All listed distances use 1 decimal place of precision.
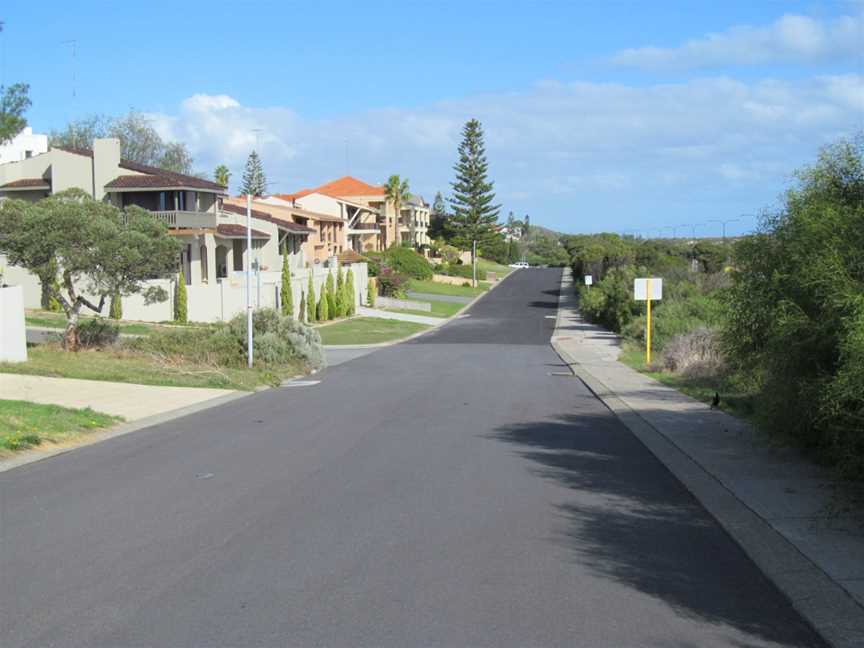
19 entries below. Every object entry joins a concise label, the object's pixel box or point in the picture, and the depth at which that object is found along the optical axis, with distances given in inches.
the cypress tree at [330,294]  2458.7
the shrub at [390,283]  3270.2
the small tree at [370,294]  3009.4
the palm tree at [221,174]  4319.9
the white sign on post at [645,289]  1294.3
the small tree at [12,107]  2012.8
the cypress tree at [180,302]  1867.6
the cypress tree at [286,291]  2119.8
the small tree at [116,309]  1802.4
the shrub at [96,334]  1157.1
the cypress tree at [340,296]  2541.8
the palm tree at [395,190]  4690.0
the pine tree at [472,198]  4635.8
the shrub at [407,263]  3905.0
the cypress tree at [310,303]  2336.4
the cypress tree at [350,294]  2615.7
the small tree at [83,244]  988.6
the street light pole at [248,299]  1095.6
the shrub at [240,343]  1122.7
